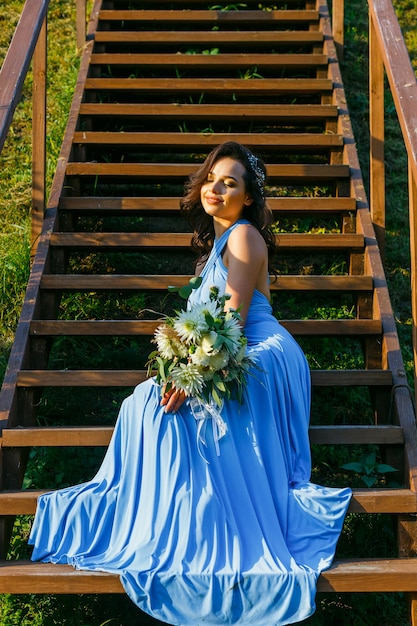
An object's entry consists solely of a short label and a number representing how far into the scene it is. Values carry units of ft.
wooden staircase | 11.83
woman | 9.68
